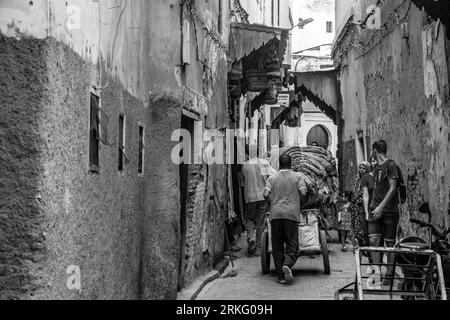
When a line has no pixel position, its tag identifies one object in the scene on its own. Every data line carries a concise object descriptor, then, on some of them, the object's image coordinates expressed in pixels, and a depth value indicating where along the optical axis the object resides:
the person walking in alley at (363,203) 8.91
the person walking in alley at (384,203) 7.74
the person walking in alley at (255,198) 11.89
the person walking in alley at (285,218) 8.74
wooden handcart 9.30
